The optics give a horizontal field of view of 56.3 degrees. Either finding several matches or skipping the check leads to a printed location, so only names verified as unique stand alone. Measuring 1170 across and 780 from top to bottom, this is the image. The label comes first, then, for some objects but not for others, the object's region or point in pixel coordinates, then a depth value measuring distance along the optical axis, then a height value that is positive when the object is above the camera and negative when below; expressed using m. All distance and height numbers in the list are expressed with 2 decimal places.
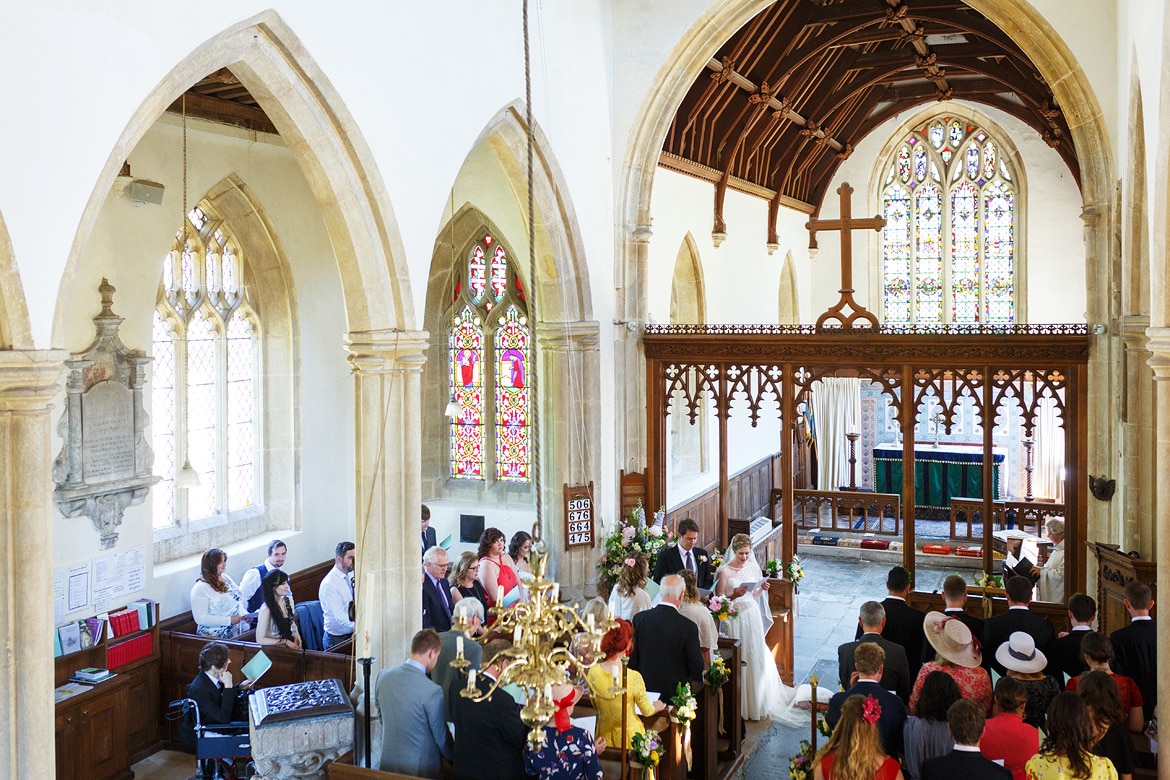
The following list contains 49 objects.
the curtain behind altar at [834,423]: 16.34 -0.78
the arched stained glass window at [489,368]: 11.21 +0.08
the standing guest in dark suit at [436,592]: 7.24 -1.43
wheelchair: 6.34 -2.11
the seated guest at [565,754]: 4.32 -1.50
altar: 15.74 -1.52
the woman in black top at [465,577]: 7.39 -1.36
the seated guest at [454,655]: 5.09 -1.40
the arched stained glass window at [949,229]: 16.34 +2.14
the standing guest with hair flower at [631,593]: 6.49 -1.33
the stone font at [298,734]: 5.74 -1.89
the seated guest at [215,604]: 7.79 -1.61
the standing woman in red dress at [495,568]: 7.69 -1.37
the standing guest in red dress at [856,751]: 3.93 -1.38
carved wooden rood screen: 8.39 +0.01
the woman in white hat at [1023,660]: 5.20 -1.40
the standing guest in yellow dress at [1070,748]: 3.91 -1.37
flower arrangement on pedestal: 9.27 -1.45
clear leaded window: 8.71 +0.03
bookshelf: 6.61 -2.09
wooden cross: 8.82 +1.14
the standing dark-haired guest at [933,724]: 4.44 -1.45
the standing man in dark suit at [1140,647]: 5.46 -1.41
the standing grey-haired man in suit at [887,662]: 5.31 -1.41
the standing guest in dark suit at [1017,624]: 5.77 -1.36
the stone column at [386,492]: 6.61 -0.71
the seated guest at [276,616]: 7.29 -1.59
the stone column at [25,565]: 4.42 -0.75
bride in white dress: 7.31 -1.78
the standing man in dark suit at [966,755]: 3.94 -1.41
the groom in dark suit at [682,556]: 7.91 -1.34
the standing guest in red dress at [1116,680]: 4.99 -1.50
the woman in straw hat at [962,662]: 5.07 -1.36
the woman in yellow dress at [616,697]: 4.85 -1.46
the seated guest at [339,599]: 7.75 -1.58
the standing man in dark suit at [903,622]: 6.01 -1.39
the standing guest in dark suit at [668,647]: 5.68 -1.43
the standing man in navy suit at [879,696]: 4.63 -1.39
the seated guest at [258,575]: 7.95 -1.47
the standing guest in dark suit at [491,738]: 4.51 -1.51
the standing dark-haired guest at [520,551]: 8.20 -1.32
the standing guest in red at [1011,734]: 4.36 -1.47
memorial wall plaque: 7.28 -0.37
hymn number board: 9.33 -1.22
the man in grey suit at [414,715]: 5.02 -1.56
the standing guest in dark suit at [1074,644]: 5.63 -1.44
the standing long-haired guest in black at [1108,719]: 4.28 -1.38
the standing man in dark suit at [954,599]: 5.81 -1.23
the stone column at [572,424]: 9.34 -0.43
